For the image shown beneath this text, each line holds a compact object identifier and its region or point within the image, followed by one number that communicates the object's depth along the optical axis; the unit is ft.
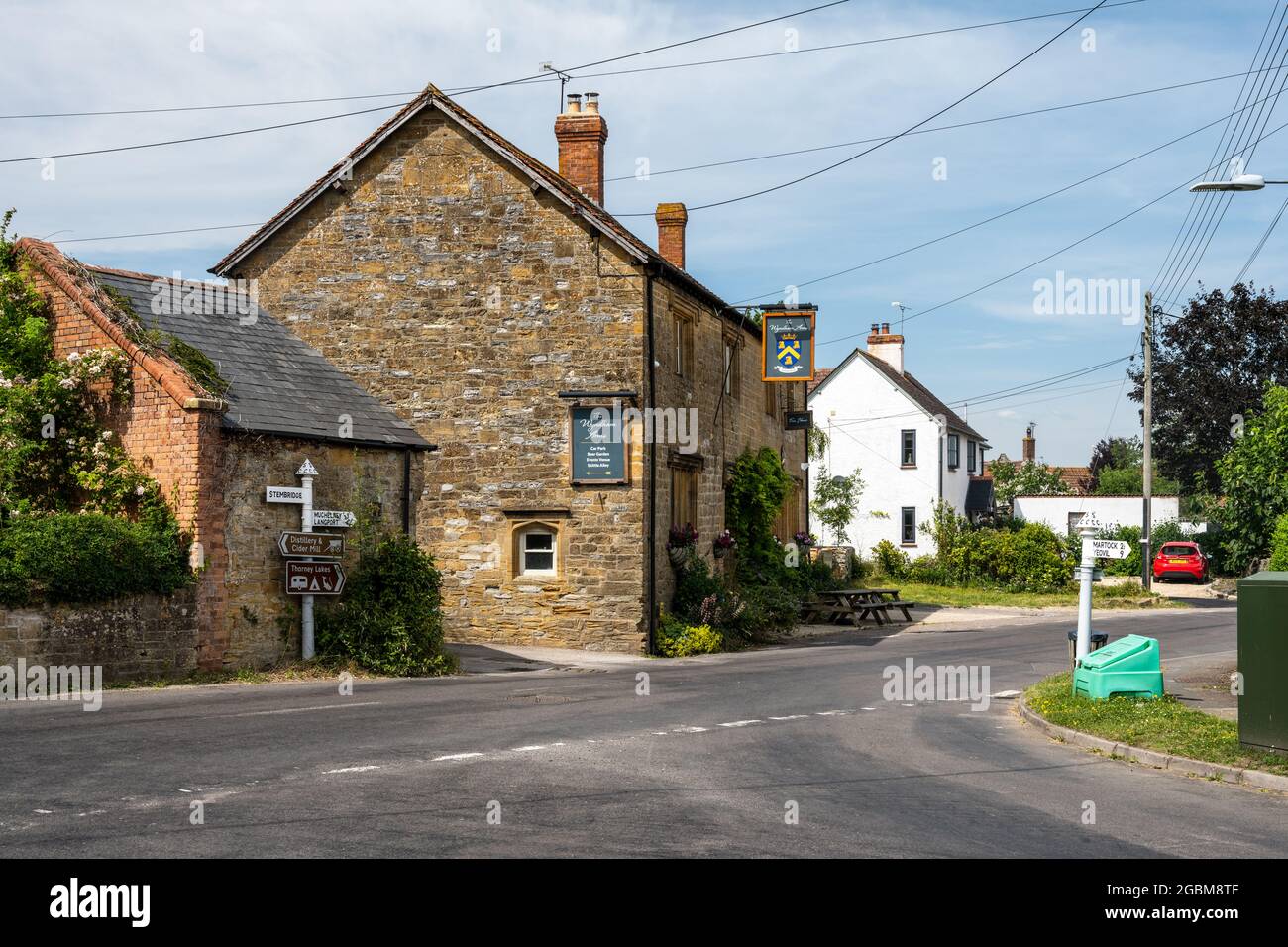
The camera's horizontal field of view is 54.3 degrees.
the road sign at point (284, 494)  60.70
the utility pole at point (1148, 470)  133.69
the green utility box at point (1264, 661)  35.86
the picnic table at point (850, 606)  103.40
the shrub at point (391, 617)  62.69
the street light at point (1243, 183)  52.54
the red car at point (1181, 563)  160.97
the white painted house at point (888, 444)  169.17
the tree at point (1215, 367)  172.14
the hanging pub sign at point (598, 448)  78.02
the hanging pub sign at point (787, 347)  87.35
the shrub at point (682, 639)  79.05
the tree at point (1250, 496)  127.85
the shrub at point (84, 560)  50.21
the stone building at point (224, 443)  57.31
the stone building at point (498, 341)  78.33
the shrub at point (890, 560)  147.84
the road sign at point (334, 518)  63.58
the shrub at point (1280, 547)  63.98
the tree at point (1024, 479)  227.20
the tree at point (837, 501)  159.94
